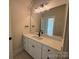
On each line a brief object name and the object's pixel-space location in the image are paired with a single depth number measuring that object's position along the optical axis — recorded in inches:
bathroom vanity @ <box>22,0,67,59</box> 40.1
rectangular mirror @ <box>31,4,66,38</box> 45.6
